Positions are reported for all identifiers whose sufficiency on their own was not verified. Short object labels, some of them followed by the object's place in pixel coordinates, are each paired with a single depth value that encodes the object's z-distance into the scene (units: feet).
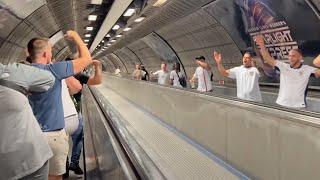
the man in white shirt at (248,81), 14.29
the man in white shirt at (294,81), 12.07
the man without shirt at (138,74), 34.48
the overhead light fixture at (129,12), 20.83
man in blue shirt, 7.12
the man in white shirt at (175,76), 26.13
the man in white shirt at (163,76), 27.06
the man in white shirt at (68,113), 8.59
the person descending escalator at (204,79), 20.05
